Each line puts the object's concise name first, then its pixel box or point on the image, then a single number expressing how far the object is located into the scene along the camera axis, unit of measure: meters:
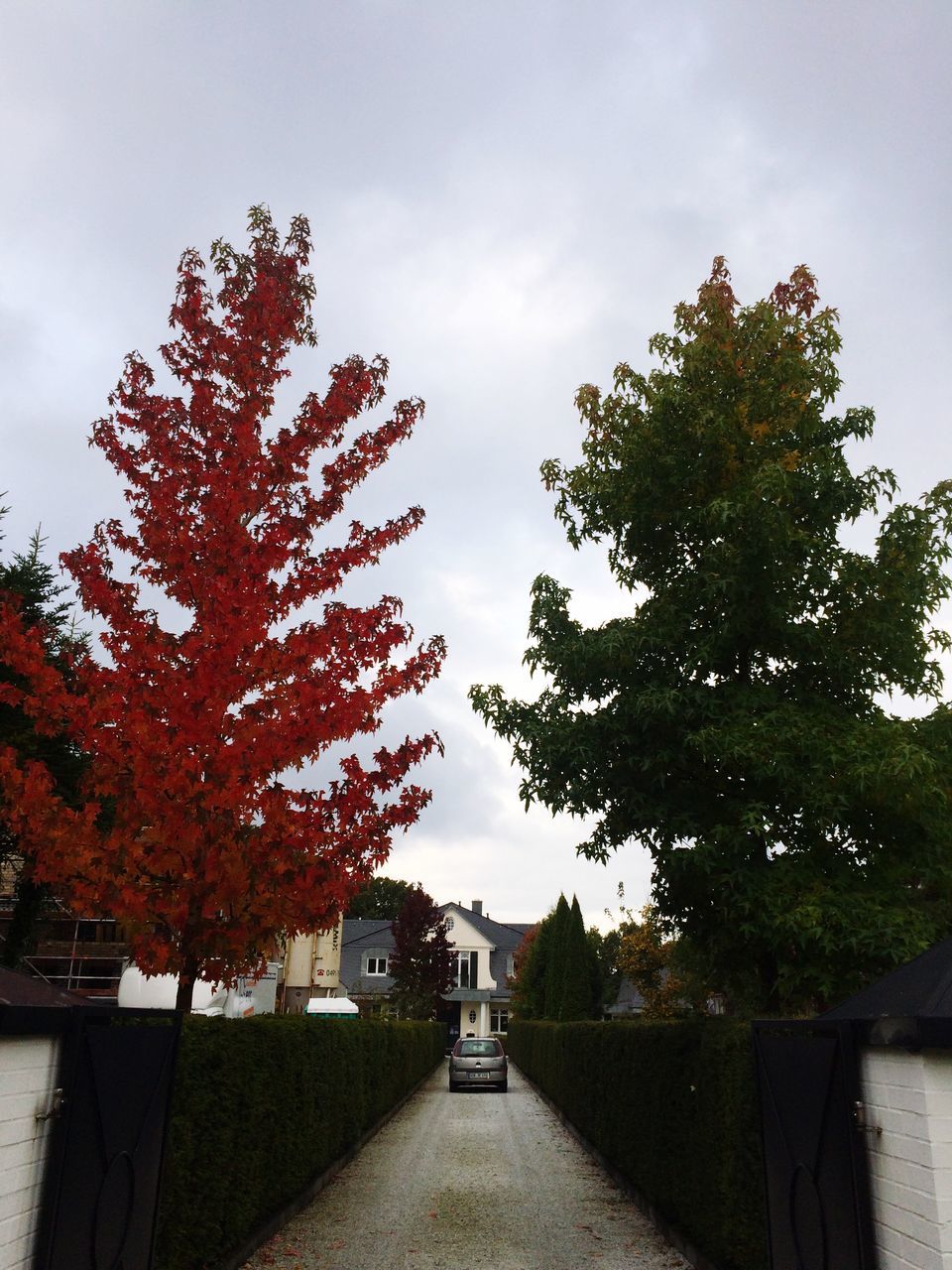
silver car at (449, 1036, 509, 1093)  25.06
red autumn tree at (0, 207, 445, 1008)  6.50
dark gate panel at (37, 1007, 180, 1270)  4.11
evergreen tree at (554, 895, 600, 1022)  29.97
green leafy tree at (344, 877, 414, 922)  94.01
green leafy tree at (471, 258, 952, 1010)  8.30
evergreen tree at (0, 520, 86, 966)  20.22
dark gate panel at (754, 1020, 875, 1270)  4.21
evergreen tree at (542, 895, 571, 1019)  30.91
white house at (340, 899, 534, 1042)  57.69
